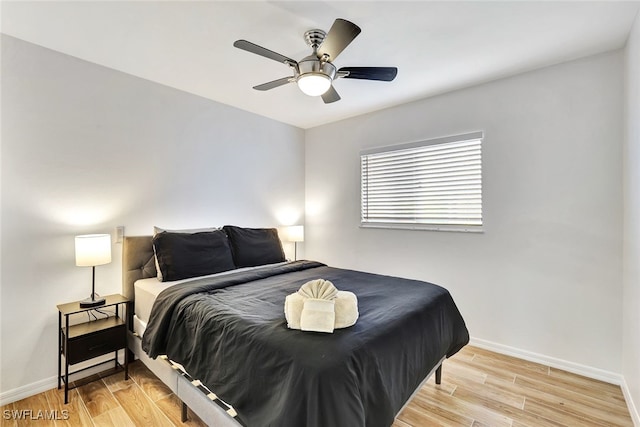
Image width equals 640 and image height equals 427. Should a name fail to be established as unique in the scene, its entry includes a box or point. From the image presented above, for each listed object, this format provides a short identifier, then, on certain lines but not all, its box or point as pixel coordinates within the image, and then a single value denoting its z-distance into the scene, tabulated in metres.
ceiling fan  1.73
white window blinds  2.98
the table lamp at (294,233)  3.94
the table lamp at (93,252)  2.15
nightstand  2.09
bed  1.17
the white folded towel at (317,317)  1.39
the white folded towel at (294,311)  1.45
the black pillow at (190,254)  2.50
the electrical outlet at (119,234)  2.60
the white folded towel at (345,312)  1.46
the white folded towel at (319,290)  1.50
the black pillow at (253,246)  3.03
